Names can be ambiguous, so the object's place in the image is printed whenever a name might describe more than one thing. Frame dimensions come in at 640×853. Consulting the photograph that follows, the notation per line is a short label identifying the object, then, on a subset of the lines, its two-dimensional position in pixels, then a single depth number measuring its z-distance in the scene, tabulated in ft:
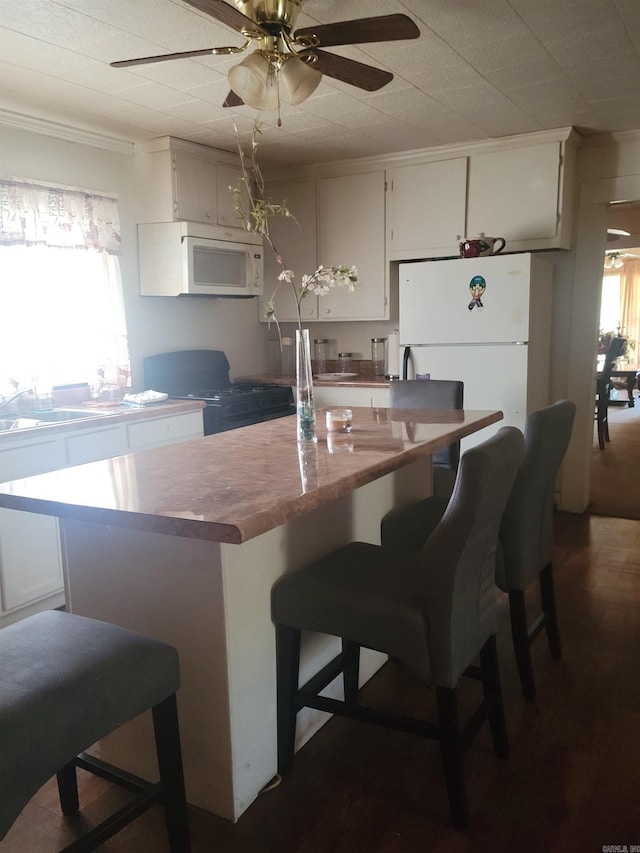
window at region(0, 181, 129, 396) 11.00
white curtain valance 10.77
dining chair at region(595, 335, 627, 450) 21.79
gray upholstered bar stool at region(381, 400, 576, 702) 7.12
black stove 12.76
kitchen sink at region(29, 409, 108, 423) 11.12
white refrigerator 12.31
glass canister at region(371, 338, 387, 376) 15.79
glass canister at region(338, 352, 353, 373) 16.28
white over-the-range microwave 12.71
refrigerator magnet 12.53
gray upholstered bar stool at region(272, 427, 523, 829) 5.16
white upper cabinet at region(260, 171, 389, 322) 14.73
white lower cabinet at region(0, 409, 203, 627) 9.13
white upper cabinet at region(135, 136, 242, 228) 12.62
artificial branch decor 6.77
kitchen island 5.00
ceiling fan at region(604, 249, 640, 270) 33.40
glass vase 6.85
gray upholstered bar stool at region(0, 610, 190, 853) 3.75
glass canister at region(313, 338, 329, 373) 16.57
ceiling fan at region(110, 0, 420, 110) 6.09
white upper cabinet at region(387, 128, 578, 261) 12.60
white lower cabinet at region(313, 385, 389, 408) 14.16
